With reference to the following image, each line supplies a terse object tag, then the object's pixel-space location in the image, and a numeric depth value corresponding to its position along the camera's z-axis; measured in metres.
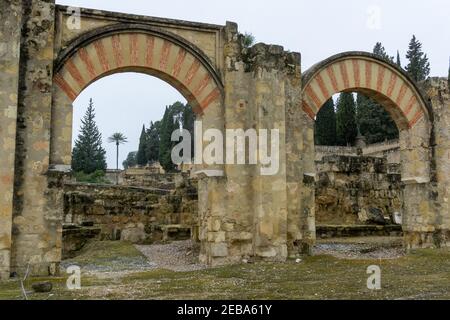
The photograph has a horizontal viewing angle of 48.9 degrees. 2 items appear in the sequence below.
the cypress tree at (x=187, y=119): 46.29
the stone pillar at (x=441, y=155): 9.65
